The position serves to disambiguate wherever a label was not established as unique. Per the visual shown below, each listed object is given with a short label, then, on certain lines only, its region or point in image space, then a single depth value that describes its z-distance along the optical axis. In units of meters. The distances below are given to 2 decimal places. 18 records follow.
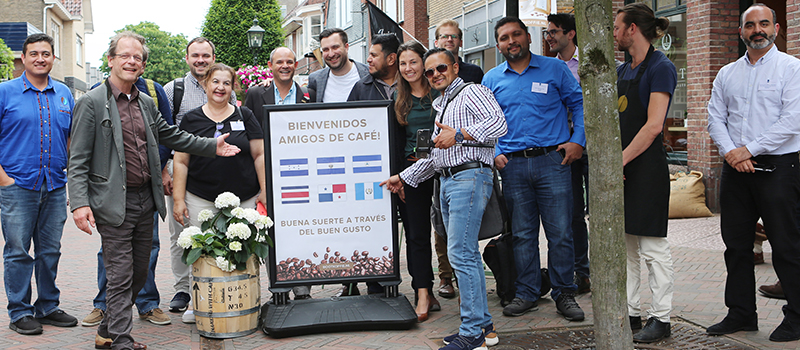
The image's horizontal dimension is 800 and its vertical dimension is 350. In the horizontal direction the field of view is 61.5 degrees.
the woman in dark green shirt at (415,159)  4.92
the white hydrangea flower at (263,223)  4.88
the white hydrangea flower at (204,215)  4.92
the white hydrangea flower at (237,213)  4.84
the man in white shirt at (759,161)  4.32
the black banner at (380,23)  10.33
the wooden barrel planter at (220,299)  4.75
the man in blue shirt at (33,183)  5.05
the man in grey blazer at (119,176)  4.29
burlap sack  9.53
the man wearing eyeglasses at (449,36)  5.94
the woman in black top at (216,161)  5.15
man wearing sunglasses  4.22
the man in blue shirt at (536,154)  4.98
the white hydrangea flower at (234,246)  4.67
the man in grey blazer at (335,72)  5.90
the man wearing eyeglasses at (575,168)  5.63
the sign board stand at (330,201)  5.14
